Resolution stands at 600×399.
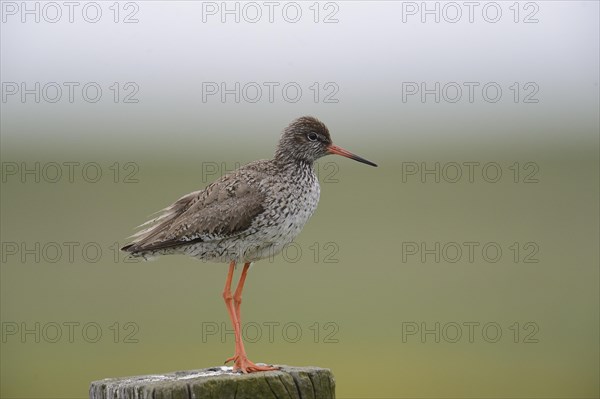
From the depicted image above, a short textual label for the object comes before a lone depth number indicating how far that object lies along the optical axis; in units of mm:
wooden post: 8922
